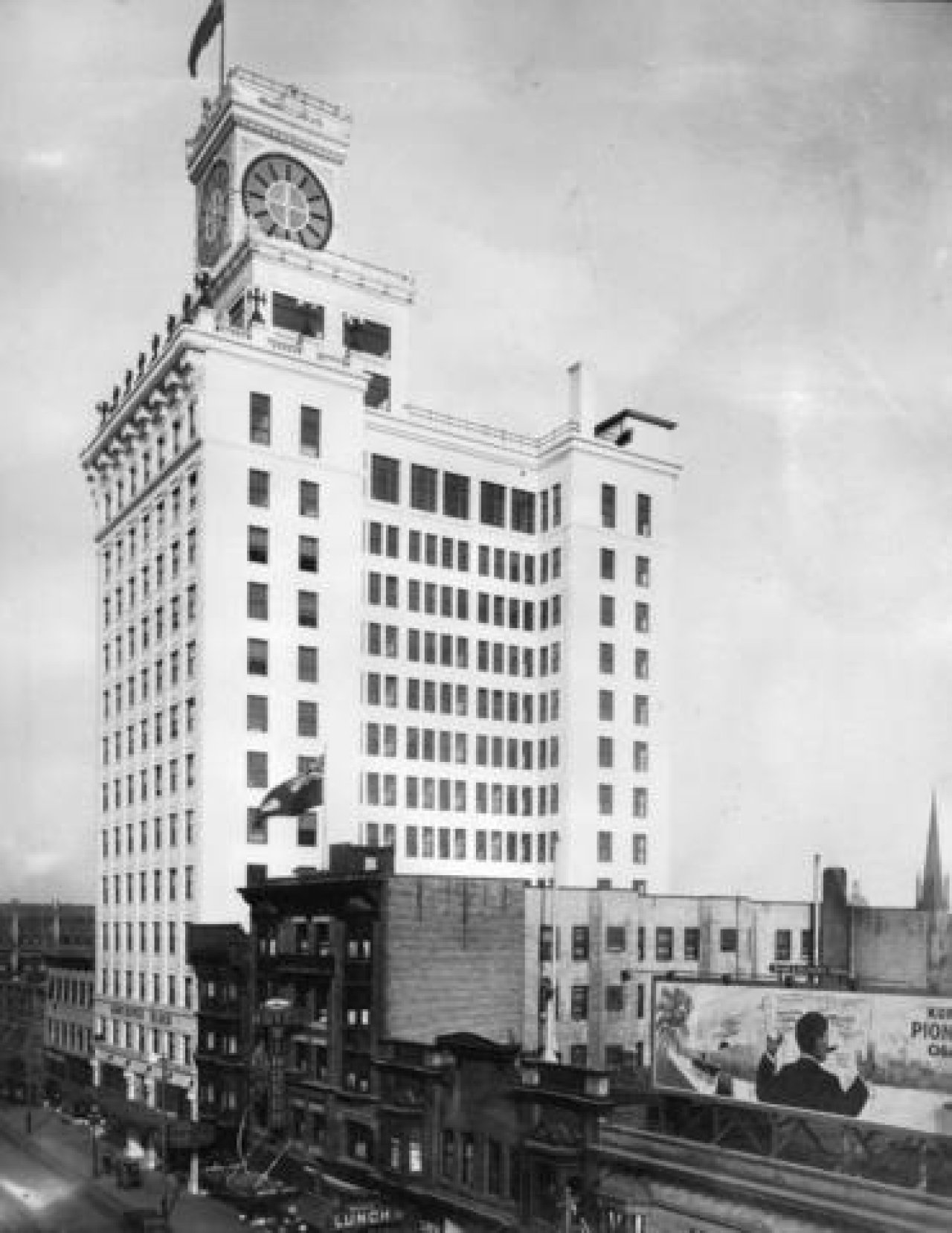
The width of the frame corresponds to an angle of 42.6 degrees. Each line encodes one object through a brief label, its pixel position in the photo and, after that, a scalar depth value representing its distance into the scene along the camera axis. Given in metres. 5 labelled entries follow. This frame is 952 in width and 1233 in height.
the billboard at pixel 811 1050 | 32.50
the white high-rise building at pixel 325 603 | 62.53
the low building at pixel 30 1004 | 79.06
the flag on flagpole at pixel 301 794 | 54.78
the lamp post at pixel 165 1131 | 45.77
